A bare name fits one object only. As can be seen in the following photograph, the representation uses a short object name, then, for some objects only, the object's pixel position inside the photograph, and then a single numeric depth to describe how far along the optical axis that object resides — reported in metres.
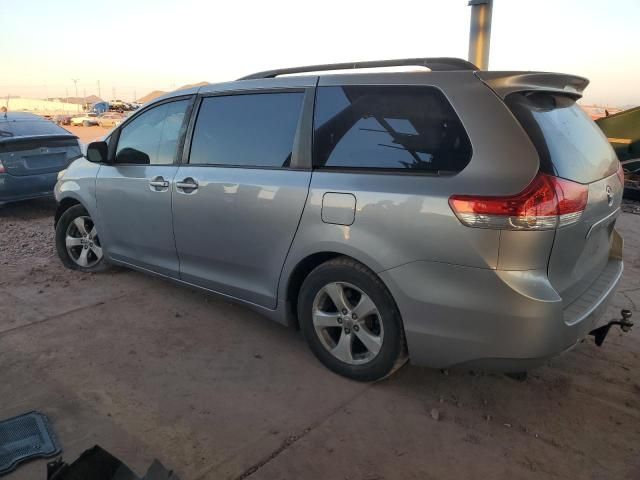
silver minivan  2.44
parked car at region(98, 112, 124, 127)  43.03
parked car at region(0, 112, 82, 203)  7.01
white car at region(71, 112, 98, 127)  42.83
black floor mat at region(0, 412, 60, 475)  2.41
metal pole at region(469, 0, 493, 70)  6.99
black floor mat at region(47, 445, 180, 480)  1.88
